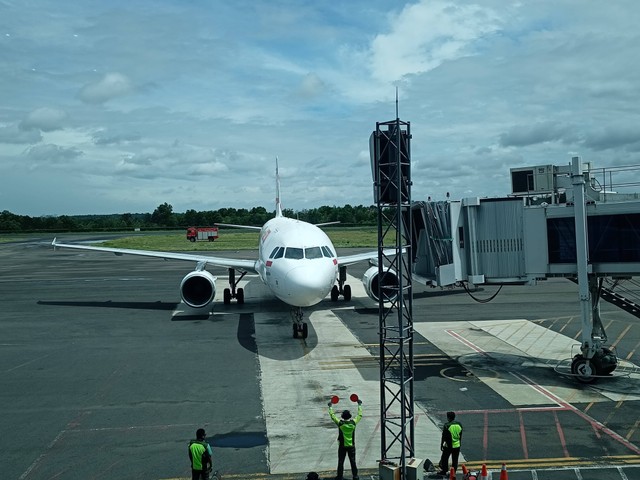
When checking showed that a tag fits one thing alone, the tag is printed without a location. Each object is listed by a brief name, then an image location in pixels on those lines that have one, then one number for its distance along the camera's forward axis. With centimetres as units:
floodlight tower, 1152
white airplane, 2411
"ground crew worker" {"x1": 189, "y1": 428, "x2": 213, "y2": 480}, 1096
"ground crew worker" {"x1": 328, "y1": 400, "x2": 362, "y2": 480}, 1161
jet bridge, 1800
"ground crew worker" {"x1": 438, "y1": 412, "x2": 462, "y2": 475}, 1161
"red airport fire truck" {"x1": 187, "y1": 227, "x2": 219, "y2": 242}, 11558
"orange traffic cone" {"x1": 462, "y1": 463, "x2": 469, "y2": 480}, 1062
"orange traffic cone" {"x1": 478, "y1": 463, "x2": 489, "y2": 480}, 1046
